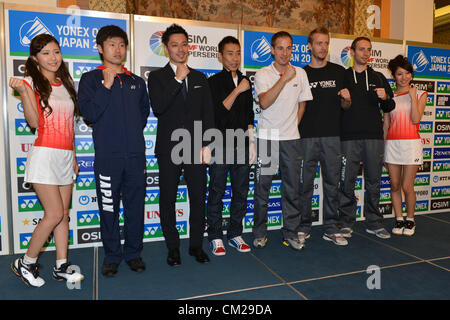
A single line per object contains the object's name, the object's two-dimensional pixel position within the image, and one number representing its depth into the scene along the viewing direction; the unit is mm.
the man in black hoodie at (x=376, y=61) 4160
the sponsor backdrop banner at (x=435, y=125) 4633
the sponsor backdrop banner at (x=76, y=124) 3123
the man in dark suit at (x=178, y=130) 2777
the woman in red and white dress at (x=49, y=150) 2432
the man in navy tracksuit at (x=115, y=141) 2570
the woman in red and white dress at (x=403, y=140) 3709
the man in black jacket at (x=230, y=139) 3096
